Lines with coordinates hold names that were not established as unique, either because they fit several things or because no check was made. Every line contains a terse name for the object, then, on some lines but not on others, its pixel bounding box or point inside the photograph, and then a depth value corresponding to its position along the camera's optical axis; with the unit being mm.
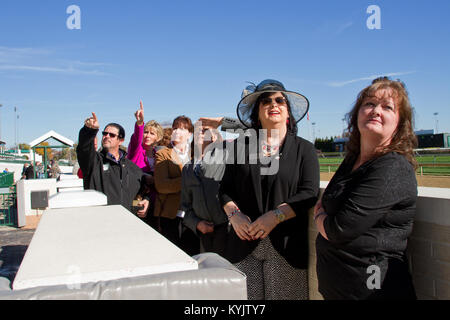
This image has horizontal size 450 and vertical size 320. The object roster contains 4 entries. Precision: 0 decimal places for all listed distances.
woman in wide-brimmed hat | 2270
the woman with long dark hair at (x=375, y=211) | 1553
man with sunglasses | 3213
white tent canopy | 12727
